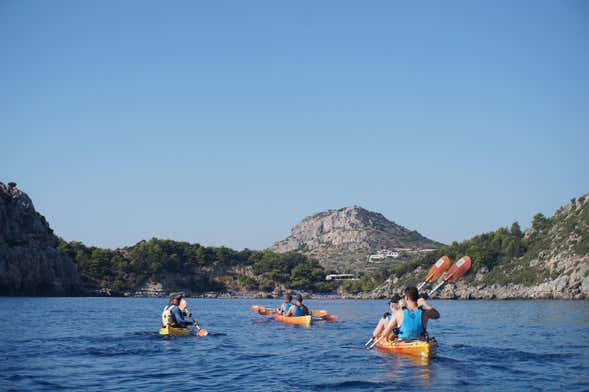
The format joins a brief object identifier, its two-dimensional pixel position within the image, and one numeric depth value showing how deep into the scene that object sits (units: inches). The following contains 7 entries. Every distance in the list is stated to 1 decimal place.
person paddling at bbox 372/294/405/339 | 870.3
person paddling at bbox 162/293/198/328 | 1166.3
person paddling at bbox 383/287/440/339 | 764.1
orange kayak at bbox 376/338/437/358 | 782.5
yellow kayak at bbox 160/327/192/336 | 1153.4
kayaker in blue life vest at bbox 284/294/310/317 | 1598.8
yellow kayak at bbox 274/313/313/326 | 1528.1
